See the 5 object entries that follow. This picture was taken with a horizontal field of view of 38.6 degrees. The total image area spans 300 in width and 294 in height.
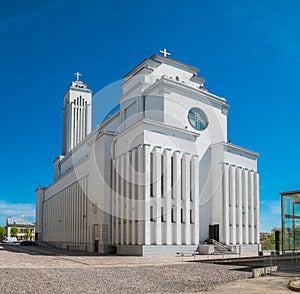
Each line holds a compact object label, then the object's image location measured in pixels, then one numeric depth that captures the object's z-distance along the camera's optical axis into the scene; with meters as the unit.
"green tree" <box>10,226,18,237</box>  160.69
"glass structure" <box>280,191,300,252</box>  29.70
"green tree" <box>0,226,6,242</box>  140.19
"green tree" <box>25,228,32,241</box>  158.26
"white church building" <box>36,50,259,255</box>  43.78
